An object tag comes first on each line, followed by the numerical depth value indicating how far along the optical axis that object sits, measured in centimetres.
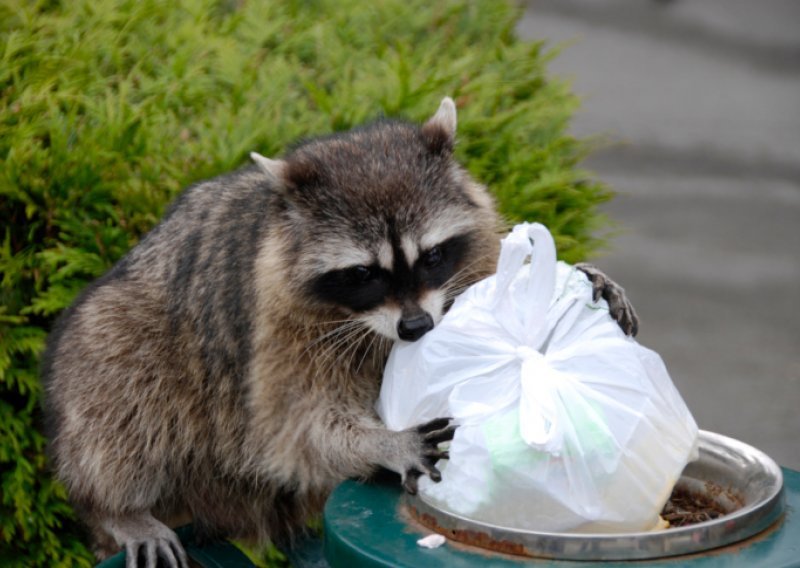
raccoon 558
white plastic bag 420
